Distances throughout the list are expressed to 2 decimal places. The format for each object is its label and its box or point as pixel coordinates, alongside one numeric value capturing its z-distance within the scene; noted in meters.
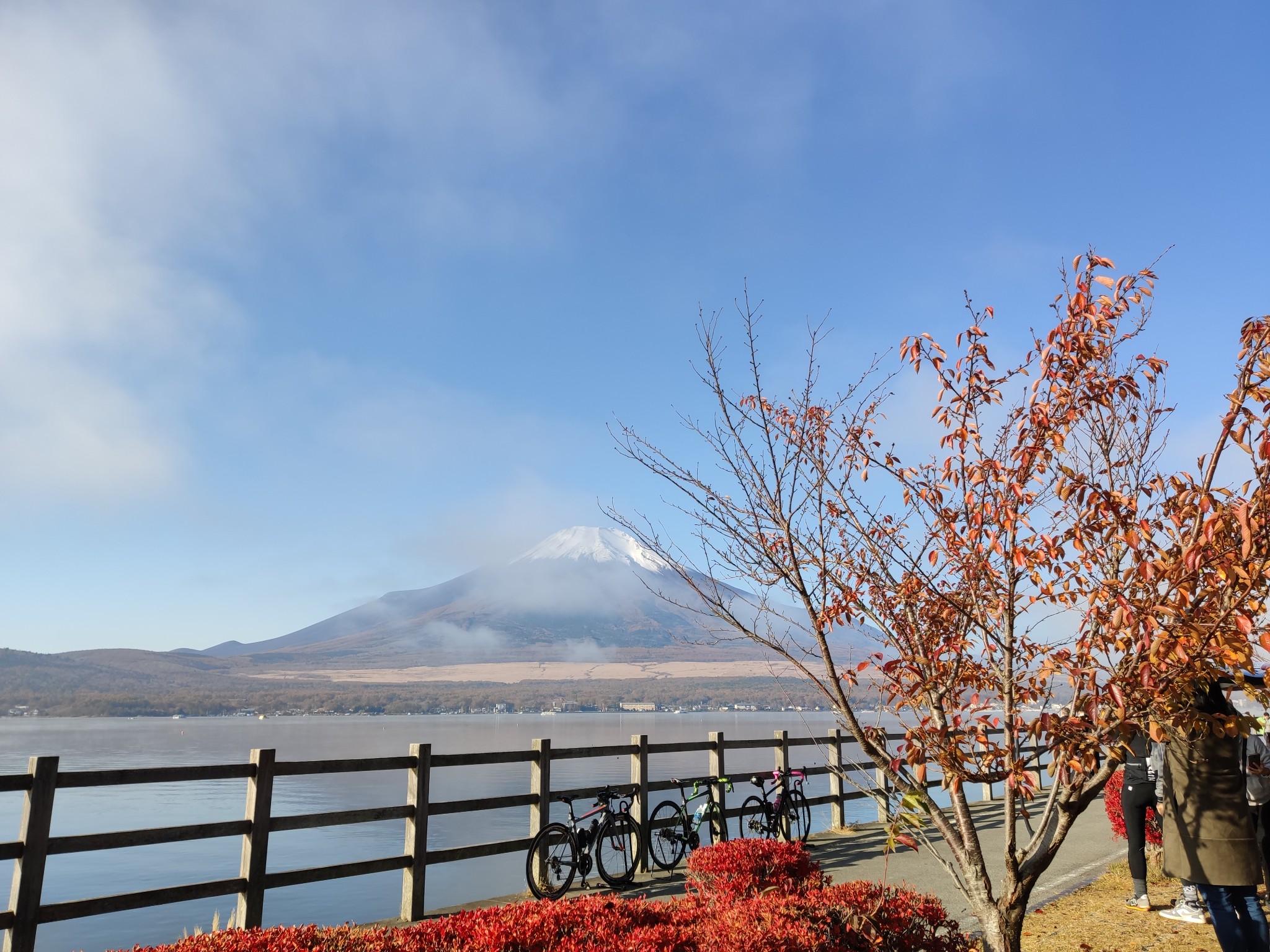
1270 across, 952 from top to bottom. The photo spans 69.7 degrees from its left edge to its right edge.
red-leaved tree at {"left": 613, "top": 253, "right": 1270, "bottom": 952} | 3.36
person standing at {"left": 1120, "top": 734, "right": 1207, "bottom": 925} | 7.51
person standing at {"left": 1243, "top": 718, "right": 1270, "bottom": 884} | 6.14
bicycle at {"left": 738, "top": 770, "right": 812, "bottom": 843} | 12.23
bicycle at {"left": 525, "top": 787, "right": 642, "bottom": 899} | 9.00
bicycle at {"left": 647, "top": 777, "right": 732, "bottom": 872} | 10.48
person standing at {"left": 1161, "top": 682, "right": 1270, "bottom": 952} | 4.87
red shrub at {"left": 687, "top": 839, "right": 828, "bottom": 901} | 5.58
